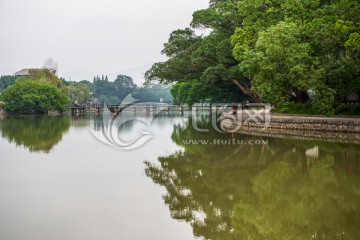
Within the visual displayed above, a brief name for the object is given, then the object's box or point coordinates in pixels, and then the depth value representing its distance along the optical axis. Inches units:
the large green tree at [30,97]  2095.2
